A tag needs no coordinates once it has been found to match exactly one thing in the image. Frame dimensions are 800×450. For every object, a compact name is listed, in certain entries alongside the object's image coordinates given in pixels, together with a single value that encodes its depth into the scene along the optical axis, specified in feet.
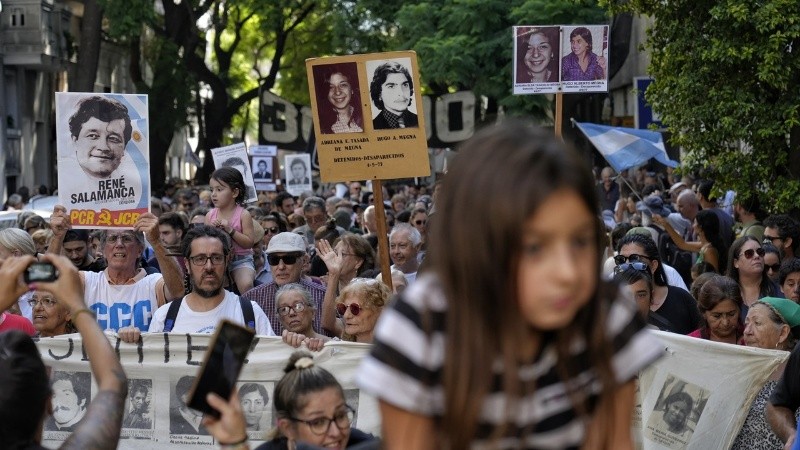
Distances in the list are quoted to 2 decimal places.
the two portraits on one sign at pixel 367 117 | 30.76
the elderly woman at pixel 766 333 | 21.09
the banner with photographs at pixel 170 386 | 23.17
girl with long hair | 7.75
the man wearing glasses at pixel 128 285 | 27.55
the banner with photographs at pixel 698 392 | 21.30
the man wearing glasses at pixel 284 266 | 29.22
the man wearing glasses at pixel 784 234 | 33.86
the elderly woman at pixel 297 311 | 24.98
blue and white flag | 63.46
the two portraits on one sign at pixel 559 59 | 38.27
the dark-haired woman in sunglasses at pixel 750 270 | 29.50
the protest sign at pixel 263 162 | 82.23
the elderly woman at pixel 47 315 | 25.20
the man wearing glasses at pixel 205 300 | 24.72
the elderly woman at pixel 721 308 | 24.04
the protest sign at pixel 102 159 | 30.94
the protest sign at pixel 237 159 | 53.11
